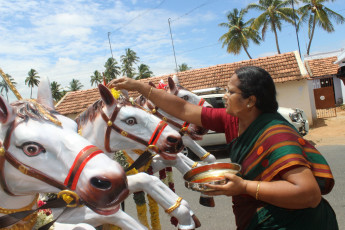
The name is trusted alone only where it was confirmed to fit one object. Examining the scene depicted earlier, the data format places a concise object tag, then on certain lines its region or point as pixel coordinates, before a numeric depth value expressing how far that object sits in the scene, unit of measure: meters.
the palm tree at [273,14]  26.95
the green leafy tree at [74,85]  51.05
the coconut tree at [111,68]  45.10
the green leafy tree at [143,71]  41.84
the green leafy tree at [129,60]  43.12
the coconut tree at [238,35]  29.23
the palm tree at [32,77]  47.67
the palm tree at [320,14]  26.00
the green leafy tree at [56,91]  47.23
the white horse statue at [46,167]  1.49
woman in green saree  1.41
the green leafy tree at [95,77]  52.03
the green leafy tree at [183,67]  54.53
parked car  9.43
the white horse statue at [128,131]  2.85
